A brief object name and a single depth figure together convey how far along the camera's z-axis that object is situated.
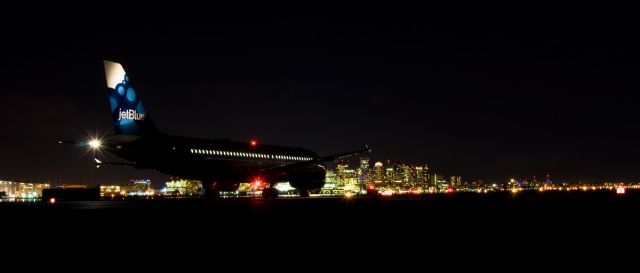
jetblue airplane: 35.72
